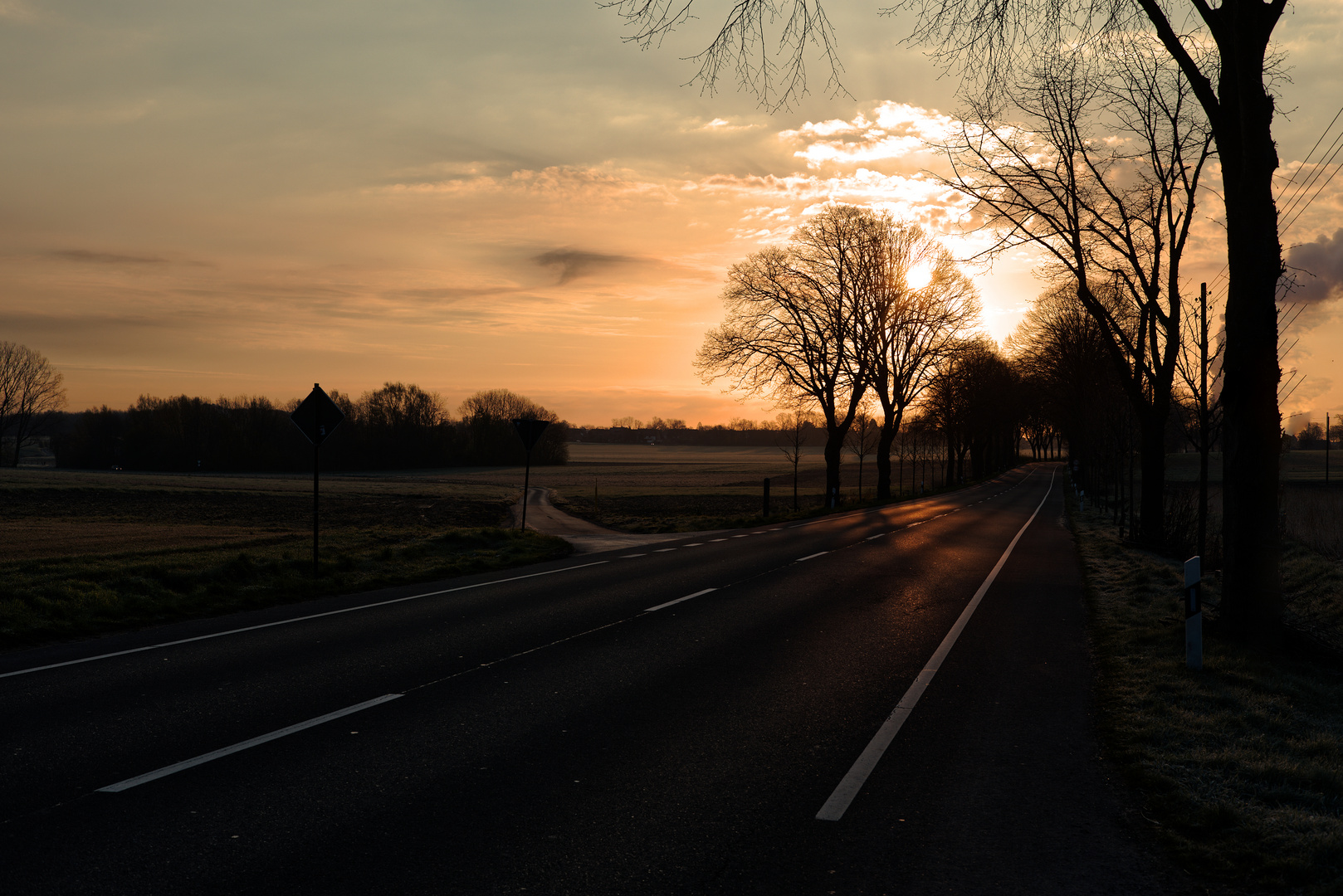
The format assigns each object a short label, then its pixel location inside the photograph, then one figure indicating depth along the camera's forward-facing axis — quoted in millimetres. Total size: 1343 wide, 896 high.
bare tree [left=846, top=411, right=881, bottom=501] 45741
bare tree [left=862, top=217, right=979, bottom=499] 39875
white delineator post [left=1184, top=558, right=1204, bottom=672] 7359
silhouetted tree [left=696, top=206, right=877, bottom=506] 39500
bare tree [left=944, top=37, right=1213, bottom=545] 15250
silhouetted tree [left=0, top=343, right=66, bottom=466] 107438
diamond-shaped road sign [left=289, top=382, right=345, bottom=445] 13734
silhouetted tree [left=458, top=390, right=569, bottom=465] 126625
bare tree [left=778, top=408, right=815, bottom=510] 38625
